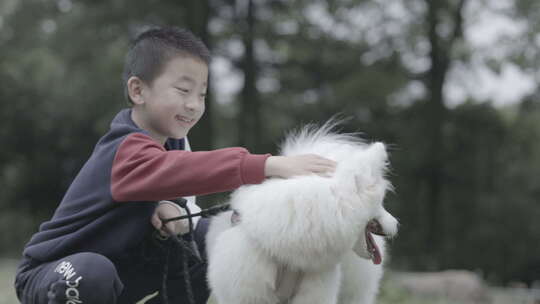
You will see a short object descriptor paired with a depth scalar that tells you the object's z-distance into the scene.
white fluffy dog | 1.81
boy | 1.98
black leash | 2.20
